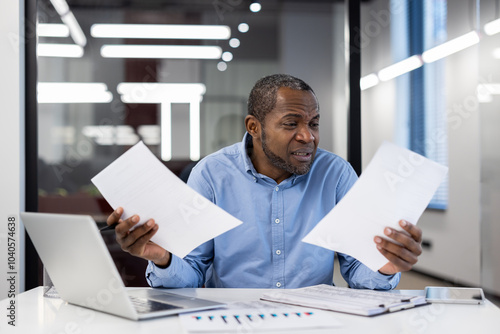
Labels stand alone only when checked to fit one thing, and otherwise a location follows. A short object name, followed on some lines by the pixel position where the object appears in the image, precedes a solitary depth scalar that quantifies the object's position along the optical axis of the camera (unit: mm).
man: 1754
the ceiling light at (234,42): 3197
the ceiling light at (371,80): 5539
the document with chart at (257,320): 1071
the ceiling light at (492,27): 3820
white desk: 1089
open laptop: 1092
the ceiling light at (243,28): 3222
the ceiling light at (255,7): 3281
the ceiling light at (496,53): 3848
